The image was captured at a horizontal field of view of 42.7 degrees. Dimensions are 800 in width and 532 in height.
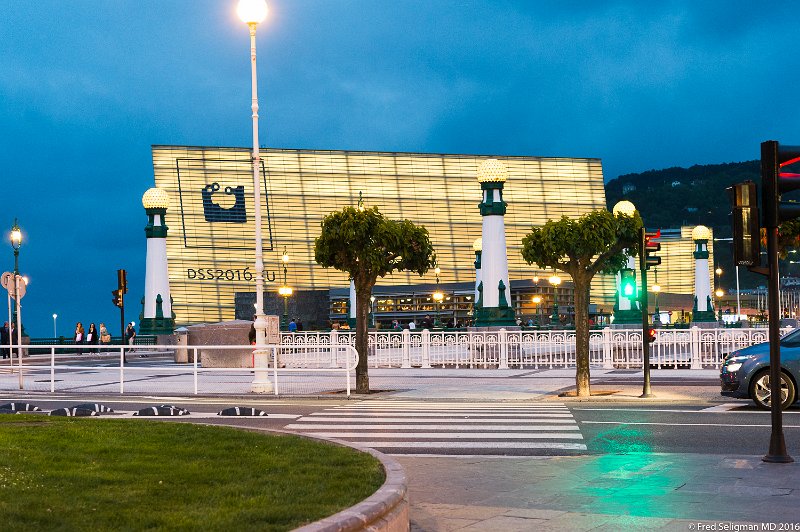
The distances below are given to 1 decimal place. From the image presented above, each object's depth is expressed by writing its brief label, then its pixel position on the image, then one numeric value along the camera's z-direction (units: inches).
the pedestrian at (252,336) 1405.0
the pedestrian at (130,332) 2051.4
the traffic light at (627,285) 1834.2
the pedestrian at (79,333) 2082.9
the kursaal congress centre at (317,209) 3528.5
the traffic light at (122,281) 1985.7
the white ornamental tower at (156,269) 1964.8
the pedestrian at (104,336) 2151.1
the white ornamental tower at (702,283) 2335.4
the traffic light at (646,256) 834.8
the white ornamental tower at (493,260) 1553.9
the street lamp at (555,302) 2019.9
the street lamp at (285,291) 2434.3
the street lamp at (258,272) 924.6
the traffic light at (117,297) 2027.6
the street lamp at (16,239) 1889.8
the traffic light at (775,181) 427.2
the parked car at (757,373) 685.9
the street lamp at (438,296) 3013.5
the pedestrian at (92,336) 2092.8
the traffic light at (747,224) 435.2
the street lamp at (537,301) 2878.9
